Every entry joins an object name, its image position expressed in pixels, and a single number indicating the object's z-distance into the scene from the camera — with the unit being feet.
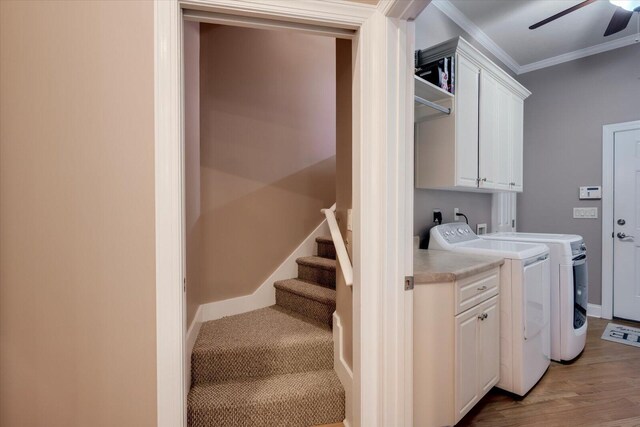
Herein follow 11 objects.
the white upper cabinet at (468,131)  7.63
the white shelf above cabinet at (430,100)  7.04
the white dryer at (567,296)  8.06
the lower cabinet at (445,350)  5.10
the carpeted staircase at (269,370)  5.39
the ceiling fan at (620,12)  7.43
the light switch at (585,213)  11.92
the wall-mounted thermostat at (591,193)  11.78
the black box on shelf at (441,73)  7.30
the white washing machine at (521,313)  6.54
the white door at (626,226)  11.18
